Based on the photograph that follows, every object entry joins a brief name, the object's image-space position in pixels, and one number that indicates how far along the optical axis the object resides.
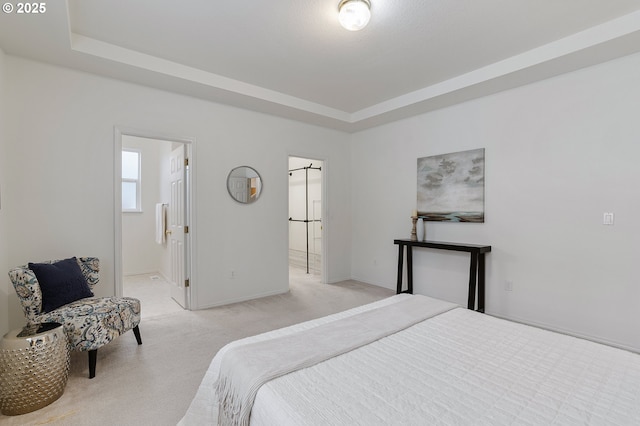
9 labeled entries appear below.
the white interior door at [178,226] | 3.78
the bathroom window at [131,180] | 5.65
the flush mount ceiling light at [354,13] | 2.14
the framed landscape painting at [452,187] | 3.66
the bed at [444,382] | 1.05
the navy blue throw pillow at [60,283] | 2.31
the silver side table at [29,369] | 1.79
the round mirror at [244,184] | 4.00
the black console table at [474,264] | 3.41
